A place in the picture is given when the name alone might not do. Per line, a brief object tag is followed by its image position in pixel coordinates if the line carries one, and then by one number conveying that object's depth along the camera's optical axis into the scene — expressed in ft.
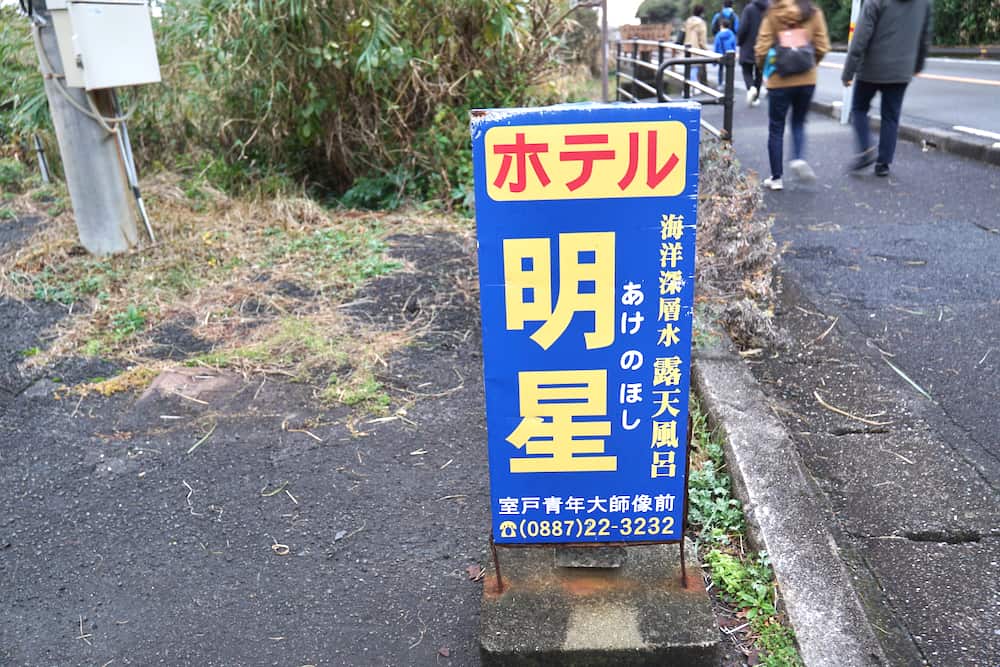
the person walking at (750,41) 36.27
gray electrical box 16.08
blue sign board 6.31
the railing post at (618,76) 40.96
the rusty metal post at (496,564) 7.60
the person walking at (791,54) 21.33
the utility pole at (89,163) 16.93
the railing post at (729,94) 19.56
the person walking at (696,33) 53.42
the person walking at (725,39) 47.65
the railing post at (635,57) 34.78
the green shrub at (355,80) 20.42
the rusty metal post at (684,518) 7.30
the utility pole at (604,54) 32.86
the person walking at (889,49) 22.59
